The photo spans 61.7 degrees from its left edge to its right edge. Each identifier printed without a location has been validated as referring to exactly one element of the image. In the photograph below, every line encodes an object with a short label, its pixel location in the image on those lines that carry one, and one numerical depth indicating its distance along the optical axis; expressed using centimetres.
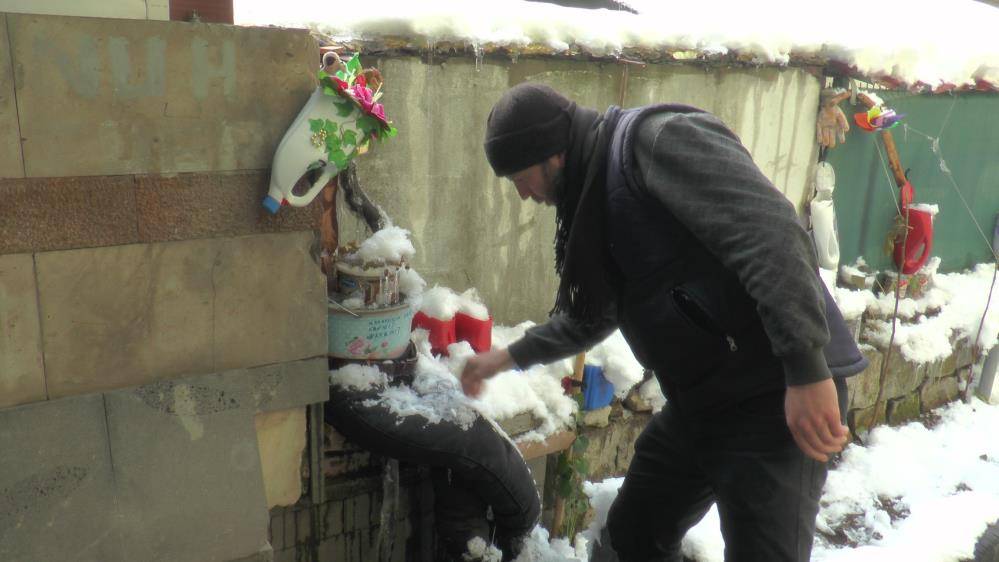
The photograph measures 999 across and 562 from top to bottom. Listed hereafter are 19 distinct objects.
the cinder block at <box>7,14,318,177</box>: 235
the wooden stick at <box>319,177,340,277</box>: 334
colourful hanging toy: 545
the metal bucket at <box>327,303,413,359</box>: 315
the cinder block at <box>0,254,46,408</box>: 241
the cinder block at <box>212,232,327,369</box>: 281
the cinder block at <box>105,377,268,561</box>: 267
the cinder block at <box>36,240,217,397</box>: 252
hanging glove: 549
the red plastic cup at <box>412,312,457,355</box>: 384
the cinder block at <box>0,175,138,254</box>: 238
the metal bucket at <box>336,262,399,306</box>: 318
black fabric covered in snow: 316
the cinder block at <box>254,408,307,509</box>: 310
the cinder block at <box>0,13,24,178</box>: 226
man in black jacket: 214
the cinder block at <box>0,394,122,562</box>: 248
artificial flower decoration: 274
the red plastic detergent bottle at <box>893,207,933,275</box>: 620
